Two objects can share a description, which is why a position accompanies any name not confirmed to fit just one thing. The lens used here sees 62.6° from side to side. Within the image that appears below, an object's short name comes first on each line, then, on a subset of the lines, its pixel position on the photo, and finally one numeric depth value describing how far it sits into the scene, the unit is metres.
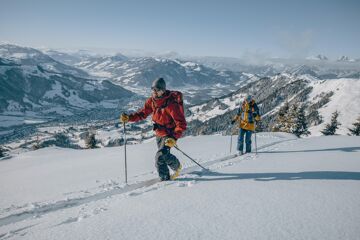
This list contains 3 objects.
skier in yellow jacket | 13.90
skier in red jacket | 8.37
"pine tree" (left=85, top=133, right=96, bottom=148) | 46.94
